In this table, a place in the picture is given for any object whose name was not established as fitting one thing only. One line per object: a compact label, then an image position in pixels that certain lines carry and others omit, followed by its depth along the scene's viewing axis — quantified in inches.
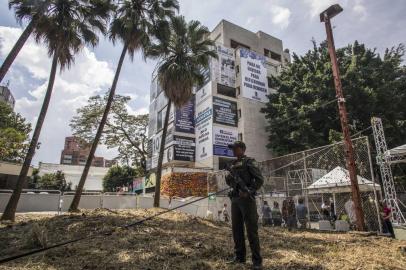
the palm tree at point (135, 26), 616.4
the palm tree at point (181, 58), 685.9
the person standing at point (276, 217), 557.3
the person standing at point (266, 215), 564.2
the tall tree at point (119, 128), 1403.8
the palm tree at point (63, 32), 503.8
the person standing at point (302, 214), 504.1
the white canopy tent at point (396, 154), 475.8
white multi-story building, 1355.8
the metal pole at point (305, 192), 503.8
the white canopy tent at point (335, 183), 518.6
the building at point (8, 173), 949.2
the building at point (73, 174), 2193.7
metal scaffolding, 473.2
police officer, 168.9
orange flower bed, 1206.2
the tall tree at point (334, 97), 976.9
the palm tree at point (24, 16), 429.4
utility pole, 386.9
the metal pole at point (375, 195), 389.0
